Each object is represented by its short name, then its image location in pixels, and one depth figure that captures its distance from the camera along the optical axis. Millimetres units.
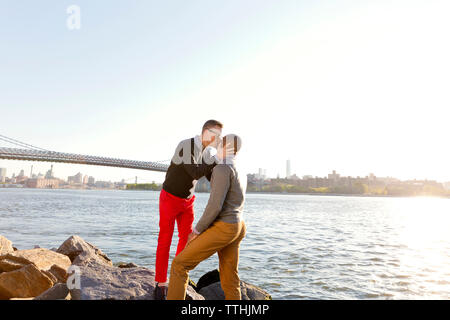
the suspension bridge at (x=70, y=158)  44506
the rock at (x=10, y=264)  4961
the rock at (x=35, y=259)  4977
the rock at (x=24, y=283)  4363
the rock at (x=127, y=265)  5945
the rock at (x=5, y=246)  6658
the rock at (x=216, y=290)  4602
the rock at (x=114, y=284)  3547
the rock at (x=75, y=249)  6445
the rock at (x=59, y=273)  5078
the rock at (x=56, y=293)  3694
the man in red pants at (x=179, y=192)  3539
